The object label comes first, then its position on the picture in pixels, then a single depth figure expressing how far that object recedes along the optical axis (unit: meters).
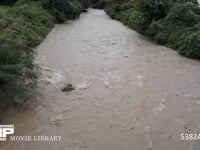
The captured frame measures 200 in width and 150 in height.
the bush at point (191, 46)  14.69
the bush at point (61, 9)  26.22
